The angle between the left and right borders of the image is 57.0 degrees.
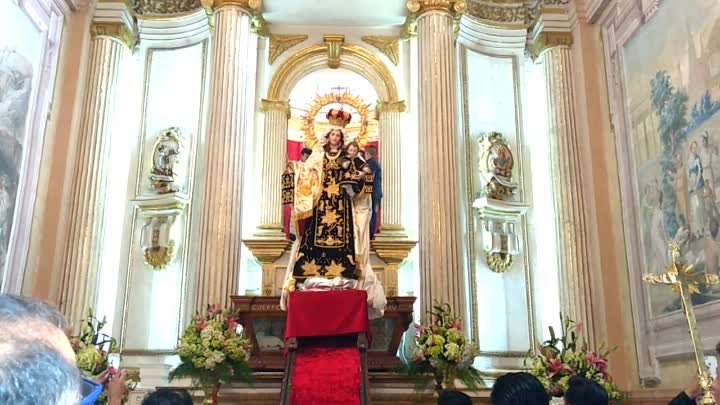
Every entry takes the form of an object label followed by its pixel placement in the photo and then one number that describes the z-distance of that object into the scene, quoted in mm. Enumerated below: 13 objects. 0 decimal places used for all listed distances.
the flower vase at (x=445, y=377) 6785
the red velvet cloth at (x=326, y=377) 6051
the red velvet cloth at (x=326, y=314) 6637
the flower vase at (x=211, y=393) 6430
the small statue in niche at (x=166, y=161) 9594
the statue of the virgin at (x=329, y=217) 7738
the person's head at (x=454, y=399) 3078
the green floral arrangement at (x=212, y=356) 6395
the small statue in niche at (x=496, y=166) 9617
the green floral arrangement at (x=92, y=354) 5977
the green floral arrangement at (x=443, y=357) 6754
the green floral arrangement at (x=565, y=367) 6027
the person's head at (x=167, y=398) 2689
